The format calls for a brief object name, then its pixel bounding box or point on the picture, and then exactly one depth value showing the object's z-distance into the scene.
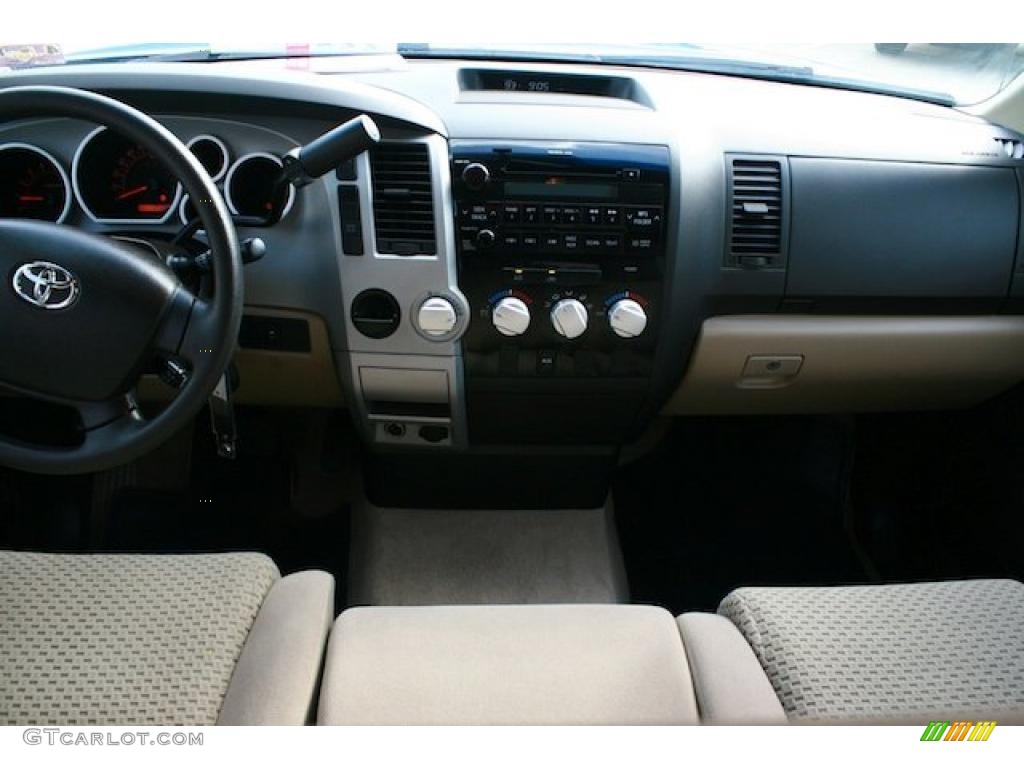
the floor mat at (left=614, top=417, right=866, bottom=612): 2.00
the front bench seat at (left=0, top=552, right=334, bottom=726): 0.94
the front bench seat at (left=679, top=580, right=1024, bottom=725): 0.97
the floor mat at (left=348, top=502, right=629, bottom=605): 1.96
